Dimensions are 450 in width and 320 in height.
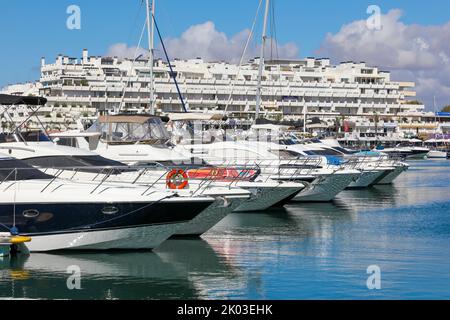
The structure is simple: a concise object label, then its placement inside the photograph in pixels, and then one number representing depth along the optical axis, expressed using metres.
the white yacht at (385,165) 52.91
